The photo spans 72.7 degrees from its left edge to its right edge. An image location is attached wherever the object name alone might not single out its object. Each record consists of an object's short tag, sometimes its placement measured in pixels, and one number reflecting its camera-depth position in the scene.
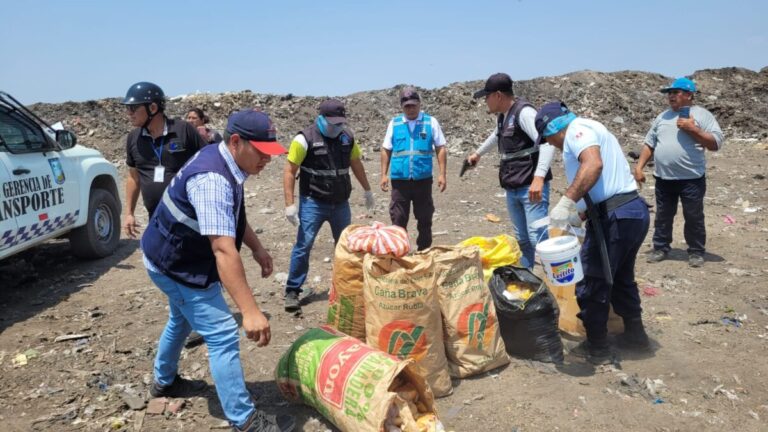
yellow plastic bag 3.75
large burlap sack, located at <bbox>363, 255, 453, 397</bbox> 2.95
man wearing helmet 3.91
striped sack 3.10
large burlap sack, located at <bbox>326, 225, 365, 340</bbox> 3.30
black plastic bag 3.35
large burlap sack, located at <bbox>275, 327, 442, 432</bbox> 2.49
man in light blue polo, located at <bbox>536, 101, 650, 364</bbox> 3.14
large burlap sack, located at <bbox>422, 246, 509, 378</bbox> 3.23
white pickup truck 4.56
